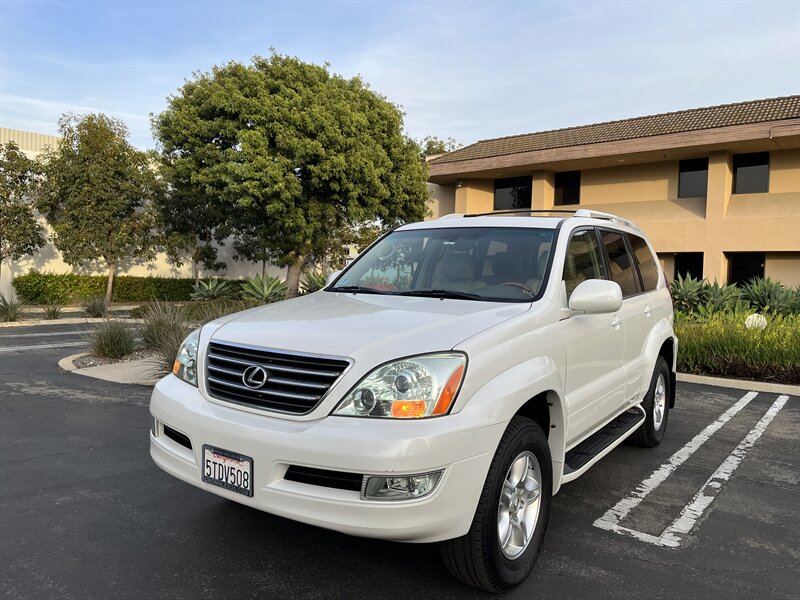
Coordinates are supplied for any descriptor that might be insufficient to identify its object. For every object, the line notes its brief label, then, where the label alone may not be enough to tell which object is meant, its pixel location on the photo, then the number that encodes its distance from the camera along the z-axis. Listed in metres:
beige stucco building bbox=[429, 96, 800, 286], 20.38
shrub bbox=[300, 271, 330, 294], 14.40
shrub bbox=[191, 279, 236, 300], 15.41
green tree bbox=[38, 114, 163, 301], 22.59
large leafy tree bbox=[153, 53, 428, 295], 18.84
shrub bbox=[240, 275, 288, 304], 13.53
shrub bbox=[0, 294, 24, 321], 17.12
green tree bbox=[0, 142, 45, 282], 21.28
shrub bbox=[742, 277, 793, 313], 13.88
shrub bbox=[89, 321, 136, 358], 10.06
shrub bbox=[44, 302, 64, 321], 18.44
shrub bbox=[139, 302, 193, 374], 8.60
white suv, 2.51
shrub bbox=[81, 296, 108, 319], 18.50
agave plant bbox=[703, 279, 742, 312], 13.91
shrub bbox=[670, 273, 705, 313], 14.62
